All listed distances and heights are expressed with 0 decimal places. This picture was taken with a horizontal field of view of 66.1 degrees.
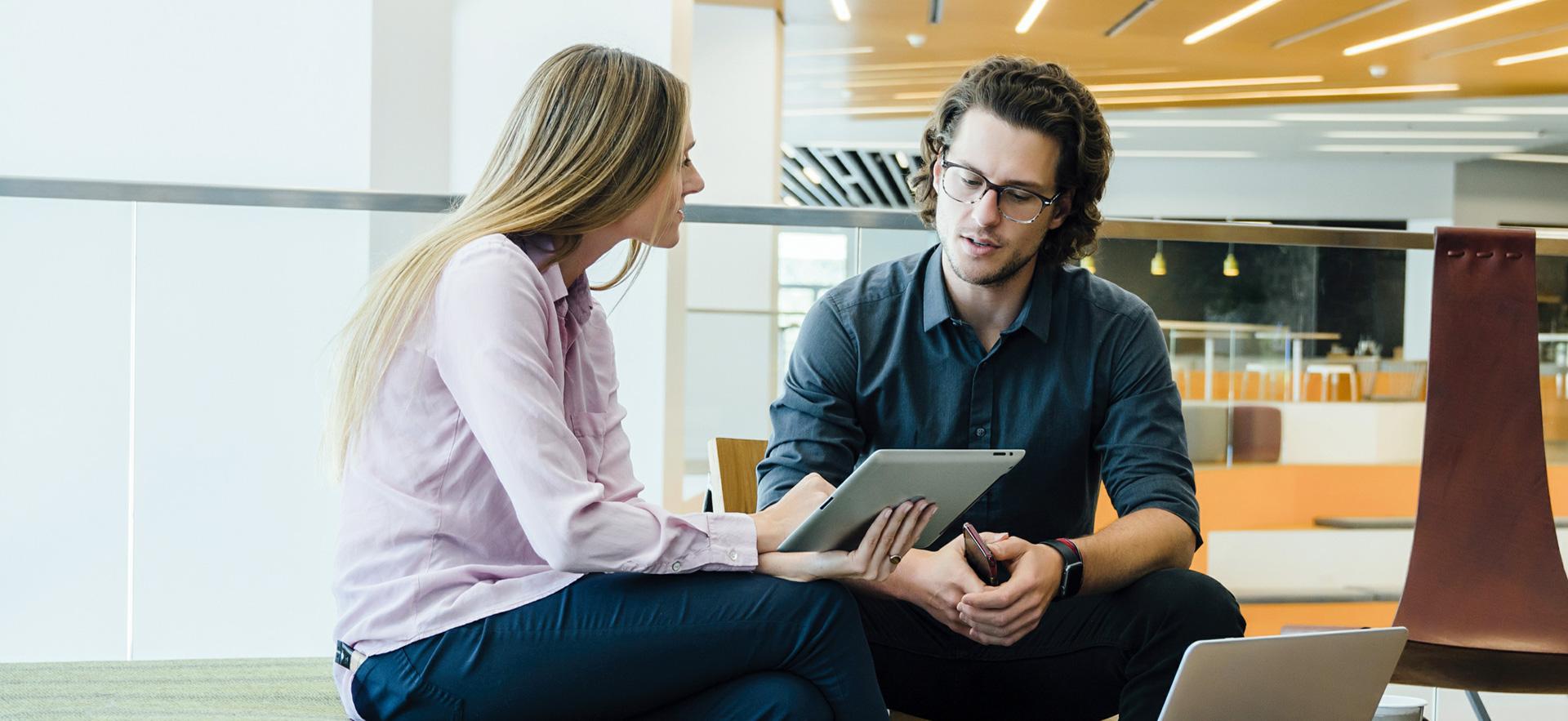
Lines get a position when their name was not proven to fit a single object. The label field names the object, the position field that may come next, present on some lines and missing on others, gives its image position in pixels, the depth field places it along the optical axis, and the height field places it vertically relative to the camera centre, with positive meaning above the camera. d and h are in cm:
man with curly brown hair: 161 -8
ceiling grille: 1477 +216
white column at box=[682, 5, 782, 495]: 332 -1
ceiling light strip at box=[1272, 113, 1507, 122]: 1098 +212
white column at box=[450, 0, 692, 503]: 404 +96
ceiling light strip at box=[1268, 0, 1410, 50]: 703 +202
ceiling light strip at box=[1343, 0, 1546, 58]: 705 +203
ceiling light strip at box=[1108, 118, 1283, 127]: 1163 +213
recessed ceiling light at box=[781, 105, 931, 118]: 1162 +217
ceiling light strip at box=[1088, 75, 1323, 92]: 959 +212
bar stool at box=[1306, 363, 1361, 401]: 407 -10
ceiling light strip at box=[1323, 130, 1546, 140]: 1185 +213
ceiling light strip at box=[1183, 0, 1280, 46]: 714 +202
